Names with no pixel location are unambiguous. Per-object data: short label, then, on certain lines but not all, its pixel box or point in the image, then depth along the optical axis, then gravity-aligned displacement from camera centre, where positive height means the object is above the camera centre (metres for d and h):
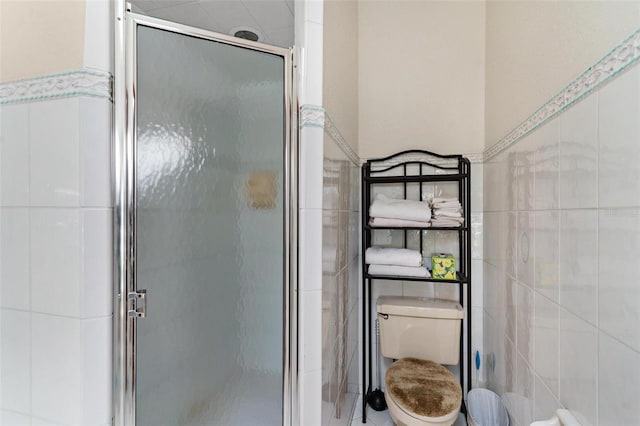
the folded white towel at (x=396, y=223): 1.64 -0.06
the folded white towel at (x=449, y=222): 1.64 -0.06
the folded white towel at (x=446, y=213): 1.64 -0.01
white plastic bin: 1.44 -0.95
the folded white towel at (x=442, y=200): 1.65 +0.06
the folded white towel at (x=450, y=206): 1.64 +0.03
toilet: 1.45 -0.71
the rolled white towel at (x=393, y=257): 1.65 -0.24
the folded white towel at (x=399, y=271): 1.64 -0.32
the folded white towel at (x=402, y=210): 1.63 +0.01
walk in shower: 0.91 -0.06
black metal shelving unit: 1.67 +0.06
